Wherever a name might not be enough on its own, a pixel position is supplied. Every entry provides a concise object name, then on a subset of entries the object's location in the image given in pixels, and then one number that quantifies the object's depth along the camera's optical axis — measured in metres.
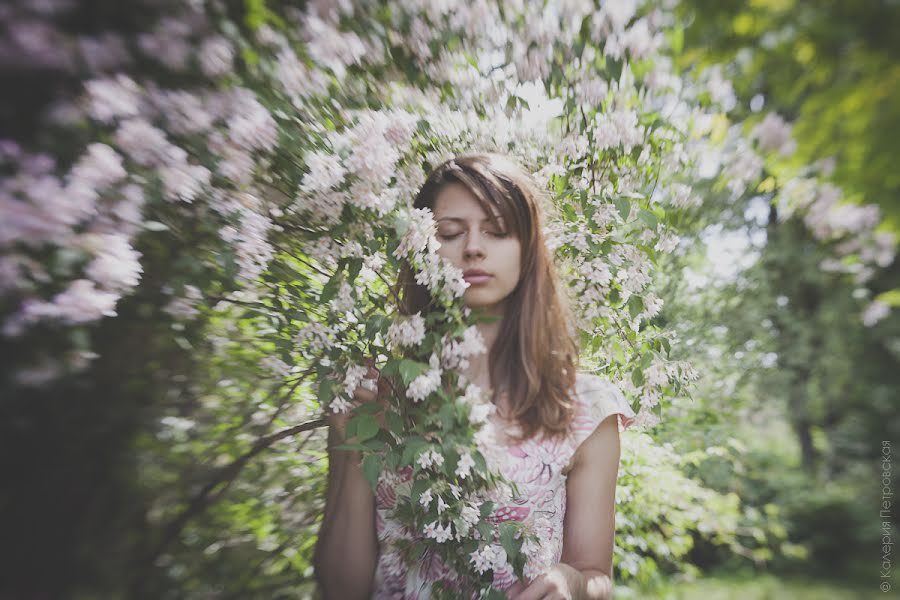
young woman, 1.55
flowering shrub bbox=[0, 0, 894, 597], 0.98
